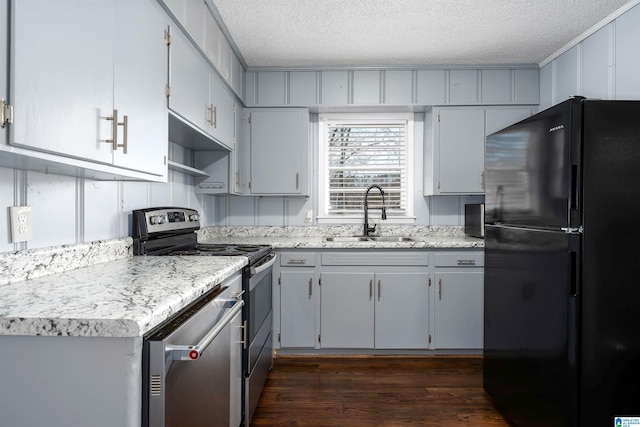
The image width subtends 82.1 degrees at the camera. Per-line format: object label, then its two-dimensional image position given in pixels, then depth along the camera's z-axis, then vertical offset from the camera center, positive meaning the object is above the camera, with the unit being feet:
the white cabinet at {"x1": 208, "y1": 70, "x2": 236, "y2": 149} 7.72 +2.24
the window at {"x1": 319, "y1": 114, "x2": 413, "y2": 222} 11.50 +1.46
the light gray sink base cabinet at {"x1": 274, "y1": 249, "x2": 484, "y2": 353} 9.42 -2.24
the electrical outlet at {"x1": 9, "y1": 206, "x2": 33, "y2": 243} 3.95 -0.18
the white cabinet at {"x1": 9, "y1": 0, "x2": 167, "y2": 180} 2.97 +1.28
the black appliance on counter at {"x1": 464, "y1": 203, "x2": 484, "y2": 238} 10.13 -0.24
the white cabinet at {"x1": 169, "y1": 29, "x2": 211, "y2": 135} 5.81 +2.20
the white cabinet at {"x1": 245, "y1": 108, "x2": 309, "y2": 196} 10.57 +1.72
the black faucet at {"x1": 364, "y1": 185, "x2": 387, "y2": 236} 10.92 -0.21
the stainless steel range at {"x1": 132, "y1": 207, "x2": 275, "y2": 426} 6.20 -0.97
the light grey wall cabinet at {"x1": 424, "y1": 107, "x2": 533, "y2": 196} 10.41 +1.96
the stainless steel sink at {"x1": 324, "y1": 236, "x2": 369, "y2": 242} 10.73 -0.85
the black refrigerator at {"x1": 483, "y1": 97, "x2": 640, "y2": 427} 4.79 -0.66
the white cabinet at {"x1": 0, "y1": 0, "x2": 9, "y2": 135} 2.74 +1.09
